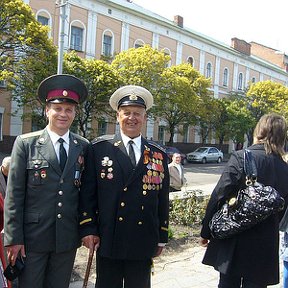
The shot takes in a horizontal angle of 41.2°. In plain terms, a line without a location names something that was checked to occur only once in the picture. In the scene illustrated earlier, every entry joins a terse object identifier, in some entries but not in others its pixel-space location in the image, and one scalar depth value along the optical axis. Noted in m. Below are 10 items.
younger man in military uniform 2.63
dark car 22.81
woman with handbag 2.92
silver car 28.75
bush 6.31
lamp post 14.59
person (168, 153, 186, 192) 7.54
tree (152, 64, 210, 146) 24.20
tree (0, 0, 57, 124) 15.77
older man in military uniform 2.78
